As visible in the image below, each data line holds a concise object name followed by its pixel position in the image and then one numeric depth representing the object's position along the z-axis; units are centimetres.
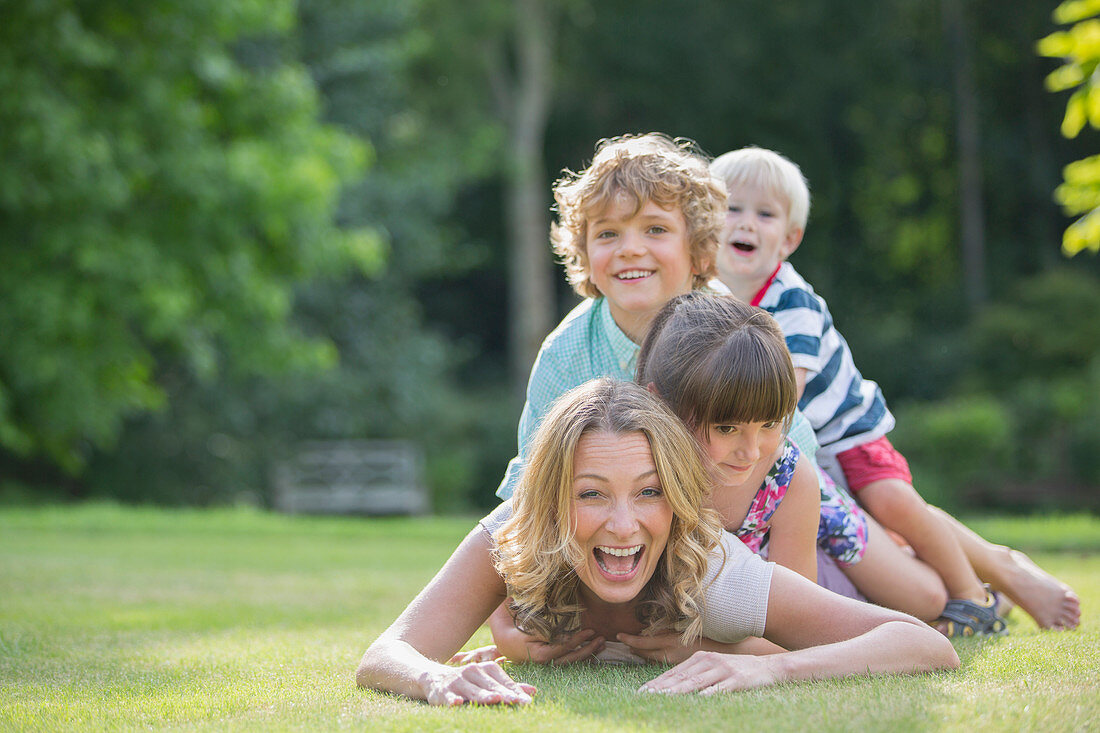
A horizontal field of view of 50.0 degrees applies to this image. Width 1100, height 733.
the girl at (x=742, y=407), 343
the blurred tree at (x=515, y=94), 2272
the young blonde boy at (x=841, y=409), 450
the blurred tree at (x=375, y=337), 1947
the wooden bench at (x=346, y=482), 2005
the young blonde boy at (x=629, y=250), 411
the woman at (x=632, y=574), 323
